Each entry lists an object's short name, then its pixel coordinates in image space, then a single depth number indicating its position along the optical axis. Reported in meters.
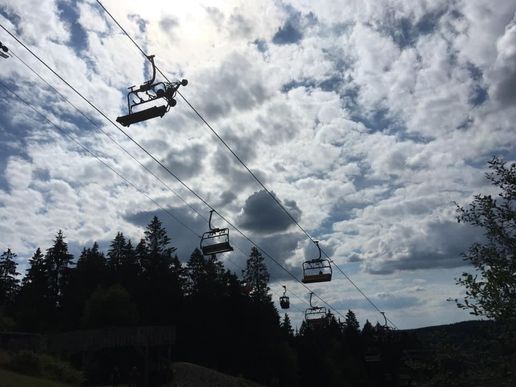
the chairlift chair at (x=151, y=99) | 13.70
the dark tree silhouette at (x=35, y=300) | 76.25
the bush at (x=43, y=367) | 30.05
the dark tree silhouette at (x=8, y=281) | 94.19
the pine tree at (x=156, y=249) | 84.62
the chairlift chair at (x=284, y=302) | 44.34
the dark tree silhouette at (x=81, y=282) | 79.38
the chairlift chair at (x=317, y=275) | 31.69
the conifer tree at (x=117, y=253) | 91.88
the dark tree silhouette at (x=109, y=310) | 58.91
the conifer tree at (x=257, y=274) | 93.09
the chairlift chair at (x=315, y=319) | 46.31
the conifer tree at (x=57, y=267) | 90.19
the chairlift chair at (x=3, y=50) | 9.92
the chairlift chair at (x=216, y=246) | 24.12
